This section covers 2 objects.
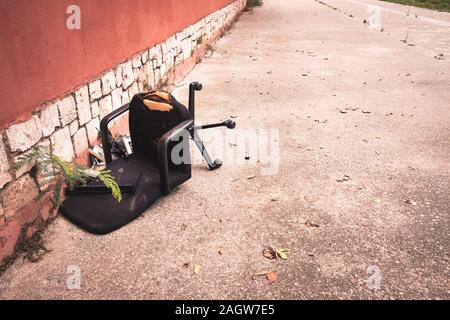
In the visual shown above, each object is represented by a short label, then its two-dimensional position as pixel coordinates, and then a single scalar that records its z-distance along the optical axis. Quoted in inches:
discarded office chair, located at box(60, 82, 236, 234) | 126.6
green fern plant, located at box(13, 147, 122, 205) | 113.0
